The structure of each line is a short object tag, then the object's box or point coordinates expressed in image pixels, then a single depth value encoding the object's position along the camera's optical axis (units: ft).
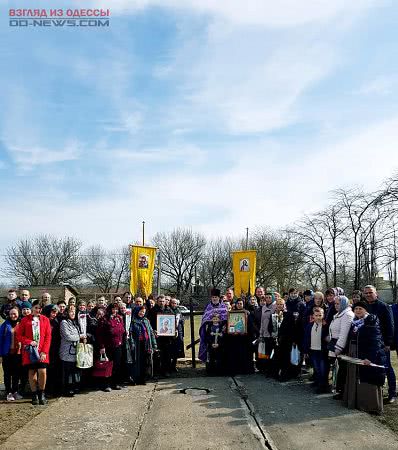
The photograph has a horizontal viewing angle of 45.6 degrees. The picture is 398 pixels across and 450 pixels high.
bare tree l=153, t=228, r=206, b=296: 218.18
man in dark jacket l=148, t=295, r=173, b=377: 35.68
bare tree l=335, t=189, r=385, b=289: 95.48
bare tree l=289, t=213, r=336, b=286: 126.72
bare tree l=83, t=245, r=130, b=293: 226.79
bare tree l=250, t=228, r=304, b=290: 160.81
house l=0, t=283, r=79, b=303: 136.29
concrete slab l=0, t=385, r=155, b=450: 19.77
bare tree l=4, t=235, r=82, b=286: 209.46
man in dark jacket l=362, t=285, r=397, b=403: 24.77
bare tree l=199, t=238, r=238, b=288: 211.82
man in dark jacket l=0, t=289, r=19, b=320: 31.69
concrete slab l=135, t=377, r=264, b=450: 19.34
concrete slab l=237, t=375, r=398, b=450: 18.86
